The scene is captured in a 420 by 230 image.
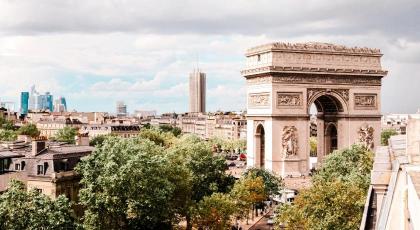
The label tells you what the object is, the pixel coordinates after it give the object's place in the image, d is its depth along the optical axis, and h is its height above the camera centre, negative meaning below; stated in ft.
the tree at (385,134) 372.58 -7.62
